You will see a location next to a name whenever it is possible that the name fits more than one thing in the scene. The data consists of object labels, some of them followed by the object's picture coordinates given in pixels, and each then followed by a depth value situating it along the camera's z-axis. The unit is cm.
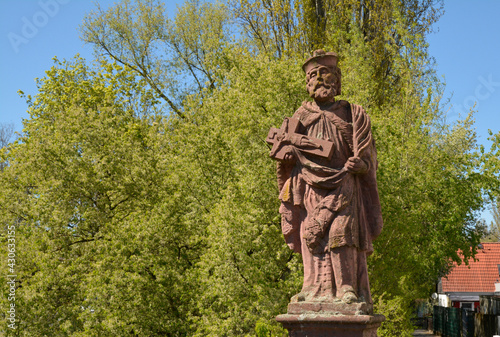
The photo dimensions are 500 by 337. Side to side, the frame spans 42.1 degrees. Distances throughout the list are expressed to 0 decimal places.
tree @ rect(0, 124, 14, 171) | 3766
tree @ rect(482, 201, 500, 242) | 6060
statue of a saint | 700
